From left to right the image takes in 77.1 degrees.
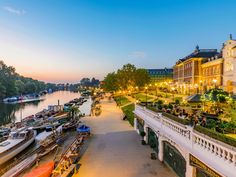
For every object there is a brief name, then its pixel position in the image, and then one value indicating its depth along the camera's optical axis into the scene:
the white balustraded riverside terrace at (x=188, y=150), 5.93
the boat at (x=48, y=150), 15.80
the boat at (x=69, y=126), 25.32
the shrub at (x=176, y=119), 8.74
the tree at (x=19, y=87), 94.74
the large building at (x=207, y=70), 33.47
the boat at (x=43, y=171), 10.37
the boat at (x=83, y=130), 20.37
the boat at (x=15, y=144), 16.08
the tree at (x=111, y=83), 73.82
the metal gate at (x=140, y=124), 18.58
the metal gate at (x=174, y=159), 9.85
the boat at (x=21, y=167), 12.22
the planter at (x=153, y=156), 13.32
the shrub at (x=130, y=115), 26.62
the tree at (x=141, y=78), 69.22
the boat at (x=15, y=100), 77.01
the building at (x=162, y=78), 129.53
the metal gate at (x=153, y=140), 14.26
